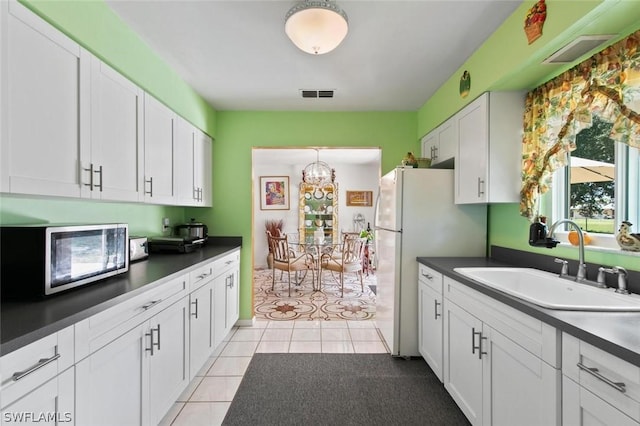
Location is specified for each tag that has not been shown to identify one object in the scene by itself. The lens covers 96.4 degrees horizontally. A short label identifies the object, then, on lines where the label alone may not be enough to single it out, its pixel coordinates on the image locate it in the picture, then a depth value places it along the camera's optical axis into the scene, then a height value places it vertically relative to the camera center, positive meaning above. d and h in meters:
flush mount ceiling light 1.55 +1.04
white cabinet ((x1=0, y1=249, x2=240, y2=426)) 0.89 -0.64
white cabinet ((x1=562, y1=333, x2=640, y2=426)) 0.80 -0.54
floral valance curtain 1.38 +0.59
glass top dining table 4.84 -0.68
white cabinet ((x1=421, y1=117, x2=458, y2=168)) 2.57 +0.68
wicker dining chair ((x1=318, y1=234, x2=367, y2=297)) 4.67 -0.79
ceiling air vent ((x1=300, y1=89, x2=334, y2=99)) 2.81 +1.19
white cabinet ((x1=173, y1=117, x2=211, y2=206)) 2.55 +0.47
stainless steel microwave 1.19 -0.21
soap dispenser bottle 1.61 -0.12
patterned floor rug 3.70 -1.33
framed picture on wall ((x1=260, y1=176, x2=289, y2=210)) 6.73 +0.47
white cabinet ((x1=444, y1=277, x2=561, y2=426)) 1.12 -0.72
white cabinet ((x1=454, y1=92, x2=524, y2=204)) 2.07 +0.49
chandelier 4.96 +0.69
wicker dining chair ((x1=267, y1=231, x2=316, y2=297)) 4.63 -0.79
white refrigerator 2.55 -0.16
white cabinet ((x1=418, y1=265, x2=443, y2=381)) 2.12 -0.84
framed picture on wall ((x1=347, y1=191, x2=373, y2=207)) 6.94 +0.35
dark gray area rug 1.83 -1.32
